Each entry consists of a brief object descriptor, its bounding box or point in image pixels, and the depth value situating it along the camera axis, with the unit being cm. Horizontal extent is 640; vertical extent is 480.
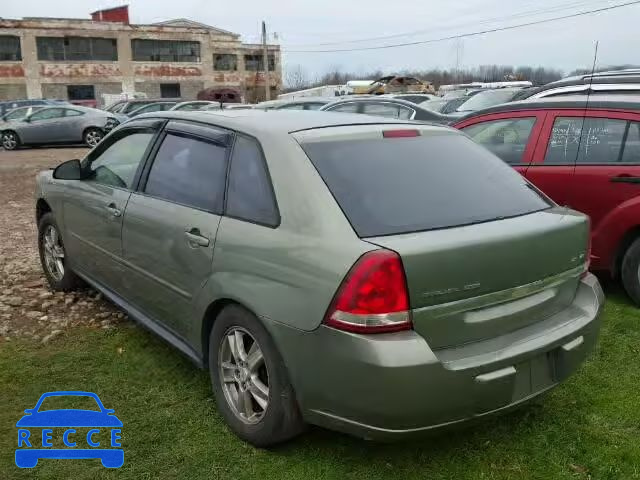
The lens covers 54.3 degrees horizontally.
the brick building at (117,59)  4578
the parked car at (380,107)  1178
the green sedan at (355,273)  241
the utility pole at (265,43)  4632
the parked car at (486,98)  1484
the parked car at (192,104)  1695
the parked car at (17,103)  2570
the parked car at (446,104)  1528
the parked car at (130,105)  2162
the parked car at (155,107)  2018
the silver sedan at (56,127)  1906
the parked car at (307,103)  1512
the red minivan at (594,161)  464
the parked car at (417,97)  1889
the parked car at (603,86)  605
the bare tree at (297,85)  7741
